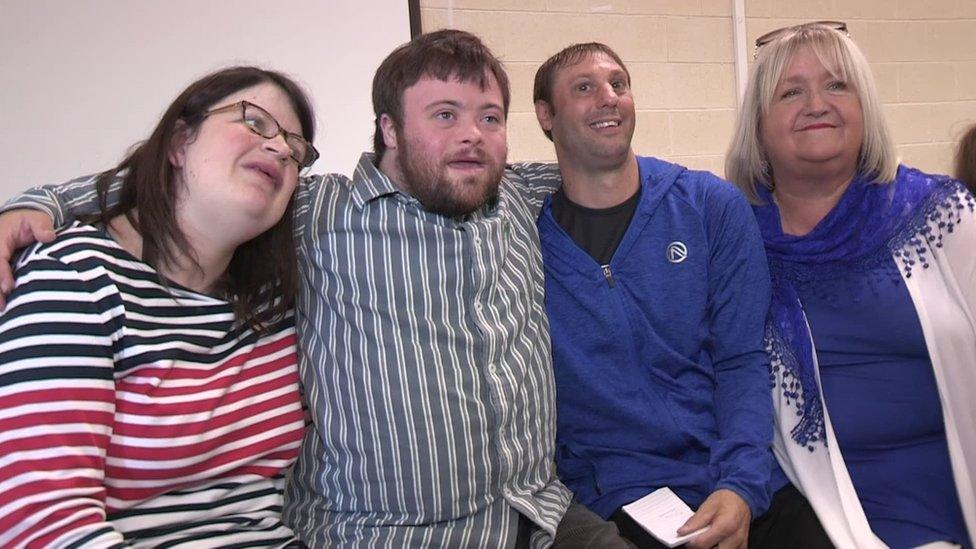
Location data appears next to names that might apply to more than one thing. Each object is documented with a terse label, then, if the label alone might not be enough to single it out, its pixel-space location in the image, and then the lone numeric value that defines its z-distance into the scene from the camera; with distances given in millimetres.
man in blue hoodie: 1834
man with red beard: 1601
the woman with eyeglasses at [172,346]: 1195
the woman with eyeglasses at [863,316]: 1830
